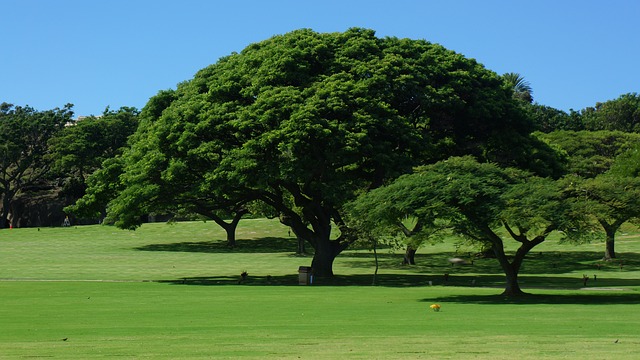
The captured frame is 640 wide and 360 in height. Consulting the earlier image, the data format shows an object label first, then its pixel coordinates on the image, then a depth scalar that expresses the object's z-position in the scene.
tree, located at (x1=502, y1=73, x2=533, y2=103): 146.50
